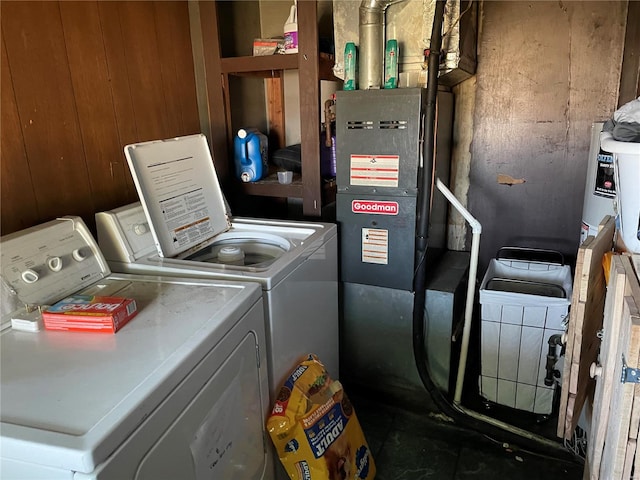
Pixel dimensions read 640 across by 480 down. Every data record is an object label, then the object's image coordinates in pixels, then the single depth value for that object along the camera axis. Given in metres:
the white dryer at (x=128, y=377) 0.81
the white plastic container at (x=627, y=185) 1.10
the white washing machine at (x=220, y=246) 1.55
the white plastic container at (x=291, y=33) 2.07
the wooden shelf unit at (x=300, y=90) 2.01
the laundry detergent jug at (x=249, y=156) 2.28
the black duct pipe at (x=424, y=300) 1.82
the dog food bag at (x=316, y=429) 1.46
